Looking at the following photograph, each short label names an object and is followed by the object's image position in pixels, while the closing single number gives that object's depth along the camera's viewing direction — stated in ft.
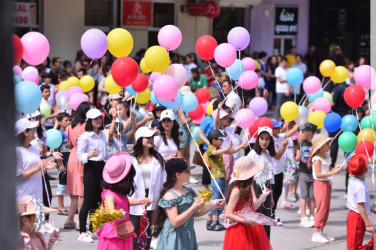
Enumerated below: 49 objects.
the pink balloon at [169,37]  55.11
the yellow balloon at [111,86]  59.88
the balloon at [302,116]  64.13
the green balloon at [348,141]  58.08
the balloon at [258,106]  63.16
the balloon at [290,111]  61.52
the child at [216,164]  58.65
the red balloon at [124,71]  49.65
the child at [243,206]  41.66
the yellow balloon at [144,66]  57.88
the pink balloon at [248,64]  64.55
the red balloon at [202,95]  69.87
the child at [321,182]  56.75
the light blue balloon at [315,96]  69.31
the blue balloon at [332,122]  61.67
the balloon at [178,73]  54.34
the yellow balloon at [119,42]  51.57
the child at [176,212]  37.04
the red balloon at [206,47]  59.16
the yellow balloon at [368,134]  55.16
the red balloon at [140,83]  56.75
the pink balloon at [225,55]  56.24
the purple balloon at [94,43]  50.55
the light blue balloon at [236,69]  59.67
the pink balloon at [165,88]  50.44
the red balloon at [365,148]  52.58
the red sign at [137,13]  145.07
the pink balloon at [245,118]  59.00
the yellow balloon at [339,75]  71.20
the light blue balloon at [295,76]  68.64
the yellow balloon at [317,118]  63.76
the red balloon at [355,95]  60.98
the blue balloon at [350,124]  61.88
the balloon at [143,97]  66.64
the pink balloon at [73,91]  67.32
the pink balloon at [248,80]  61.11
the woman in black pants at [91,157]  53.16
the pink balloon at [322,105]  65.92
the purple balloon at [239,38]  58.08
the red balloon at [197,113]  68.49
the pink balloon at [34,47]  46.52
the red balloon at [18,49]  39.02
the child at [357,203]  45.98
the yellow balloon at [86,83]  71.31
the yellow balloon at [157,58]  52.33
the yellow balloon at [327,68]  70.05
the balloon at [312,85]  66.54
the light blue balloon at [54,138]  57.26
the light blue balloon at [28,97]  43.07
